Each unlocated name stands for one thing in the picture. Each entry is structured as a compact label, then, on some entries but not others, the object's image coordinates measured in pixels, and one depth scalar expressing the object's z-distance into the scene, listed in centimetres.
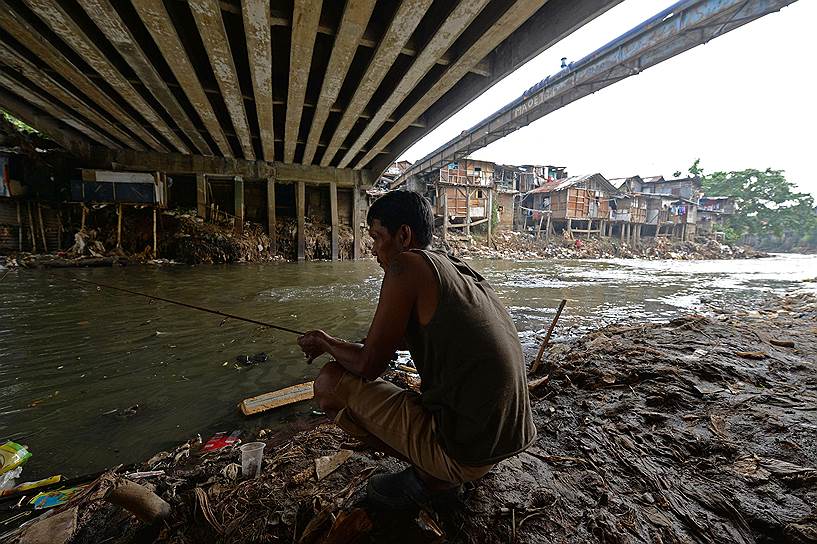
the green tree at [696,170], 3928
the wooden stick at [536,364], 306
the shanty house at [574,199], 2964
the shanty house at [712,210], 3841
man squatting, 125
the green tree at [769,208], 4153
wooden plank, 264
